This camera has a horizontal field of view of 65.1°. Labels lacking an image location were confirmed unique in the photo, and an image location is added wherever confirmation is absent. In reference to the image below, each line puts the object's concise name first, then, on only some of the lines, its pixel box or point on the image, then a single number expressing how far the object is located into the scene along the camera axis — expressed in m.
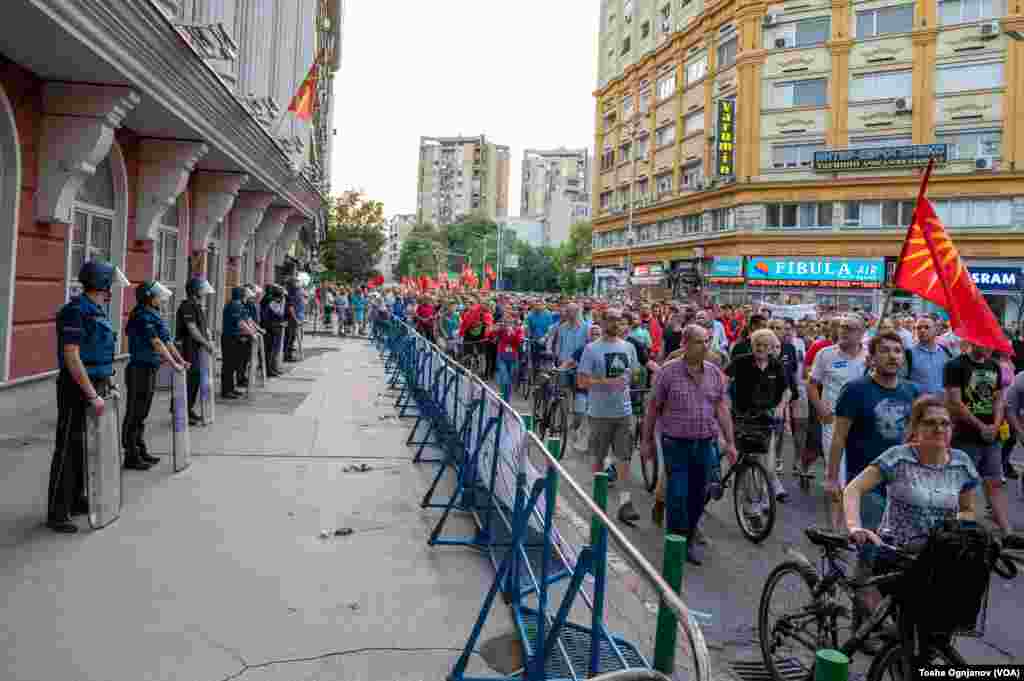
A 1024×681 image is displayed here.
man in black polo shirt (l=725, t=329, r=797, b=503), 7.24
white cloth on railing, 24.75
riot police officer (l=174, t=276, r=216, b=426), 9.70
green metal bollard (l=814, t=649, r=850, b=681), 1.95
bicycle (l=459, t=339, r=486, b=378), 16.98
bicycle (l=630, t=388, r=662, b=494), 8.03
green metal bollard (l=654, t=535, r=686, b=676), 2.30
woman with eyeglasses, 3.86
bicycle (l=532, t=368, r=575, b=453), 10.70
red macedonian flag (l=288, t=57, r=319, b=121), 16.06
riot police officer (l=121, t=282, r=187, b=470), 7.29
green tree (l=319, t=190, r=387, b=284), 44.00
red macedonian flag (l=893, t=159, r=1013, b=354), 6.19
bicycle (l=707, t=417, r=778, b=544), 6.62
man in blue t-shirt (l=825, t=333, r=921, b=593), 4.86
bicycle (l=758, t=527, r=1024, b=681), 3.39
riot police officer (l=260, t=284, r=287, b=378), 15.73
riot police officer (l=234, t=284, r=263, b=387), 12.59
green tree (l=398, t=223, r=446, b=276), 104.86
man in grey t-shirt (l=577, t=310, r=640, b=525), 7.81
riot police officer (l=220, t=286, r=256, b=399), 12.21
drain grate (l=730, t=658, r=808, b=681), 3.99
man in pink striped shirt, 6.07
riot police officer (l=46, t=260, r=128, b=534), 5.54
